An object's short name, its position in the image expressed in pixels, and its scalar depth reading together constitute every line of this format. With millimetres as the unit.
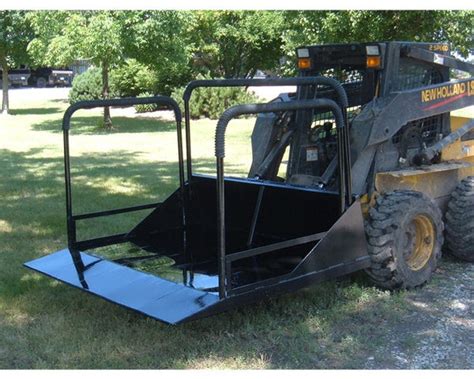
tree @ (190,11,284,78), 22797
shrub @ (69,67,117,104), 25734
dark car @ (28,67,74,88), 49938
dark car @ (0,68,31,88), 49188
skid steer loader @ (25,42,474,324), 4023
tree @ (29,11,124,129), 16719
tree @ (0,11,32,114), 21562
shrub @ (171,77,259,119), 20500
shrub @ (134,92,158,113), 23734
